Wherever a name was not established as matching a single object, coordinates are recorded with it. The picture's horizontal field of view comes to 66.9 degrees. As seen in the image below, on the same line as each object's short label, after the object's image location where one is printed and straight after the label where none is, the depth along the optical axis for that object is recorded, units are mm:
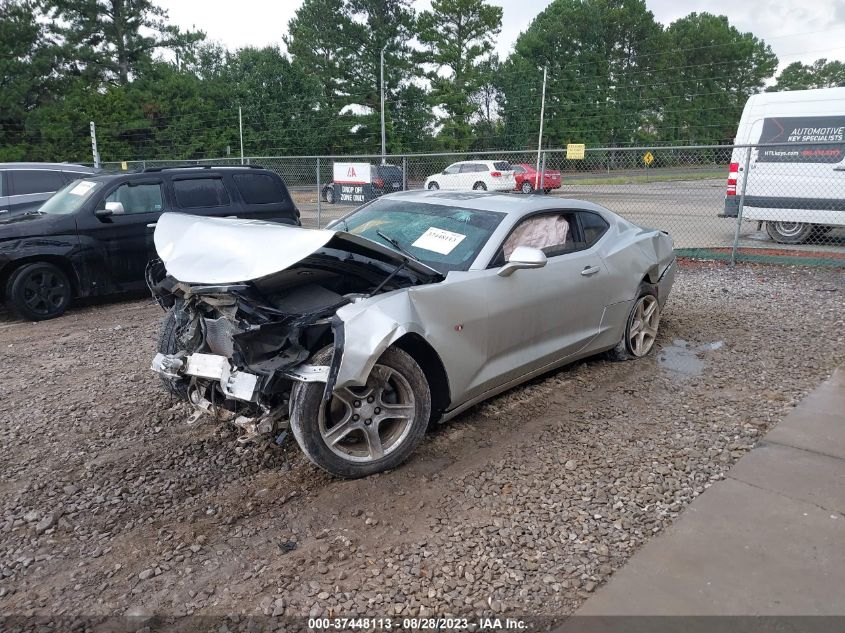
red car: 25719
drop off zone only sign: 13648
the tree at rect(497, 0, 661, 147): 46562
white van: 10609
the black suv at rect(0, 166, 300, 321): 7137
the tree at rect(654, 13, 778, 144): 47531
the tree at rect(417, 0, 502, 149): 45656
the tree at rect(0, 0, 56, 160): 34344
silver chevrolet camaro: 3301
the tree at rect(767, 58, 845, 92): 73312
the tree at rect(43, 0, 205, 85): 39531
